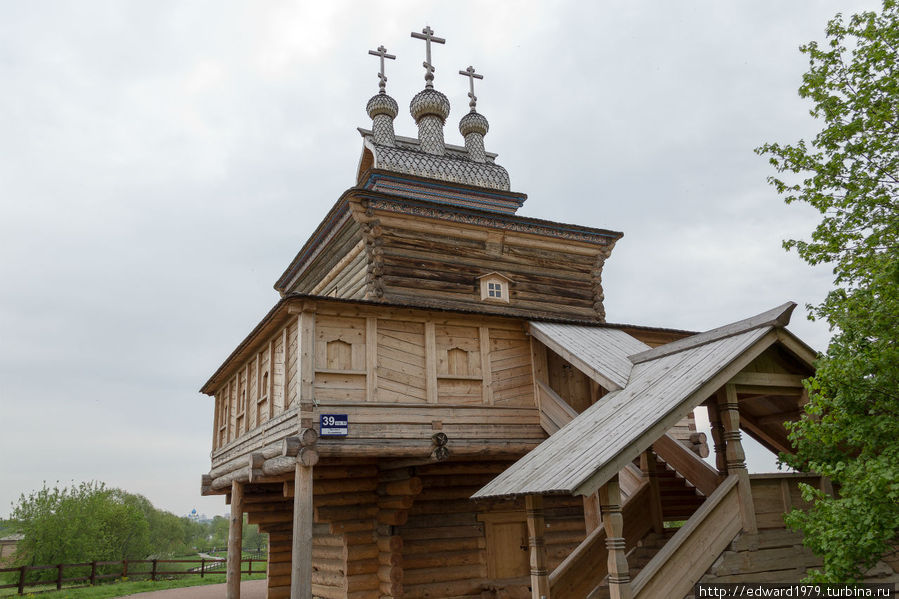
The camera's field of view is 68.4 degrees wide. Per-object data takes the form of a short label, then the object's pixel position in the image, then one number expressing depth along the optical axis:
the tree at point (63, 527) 36.47
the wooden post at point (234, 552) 14.38
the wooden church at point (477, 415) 7.96
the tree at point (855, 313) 6.44
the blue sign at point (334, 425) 11.11
